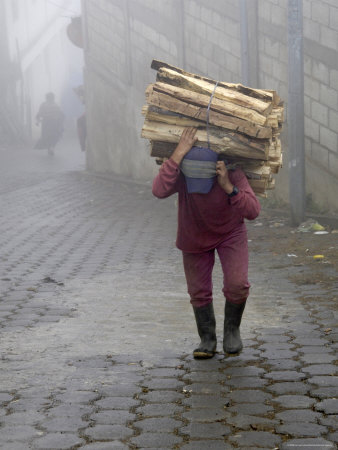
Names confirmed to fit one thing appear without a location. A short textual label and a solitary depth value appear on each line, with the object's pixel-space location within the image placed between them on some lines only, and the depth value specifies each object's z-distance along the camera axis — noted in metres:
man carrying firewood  5.10
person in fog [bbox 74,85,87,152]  22.52
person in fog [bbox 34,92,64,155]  26.81
